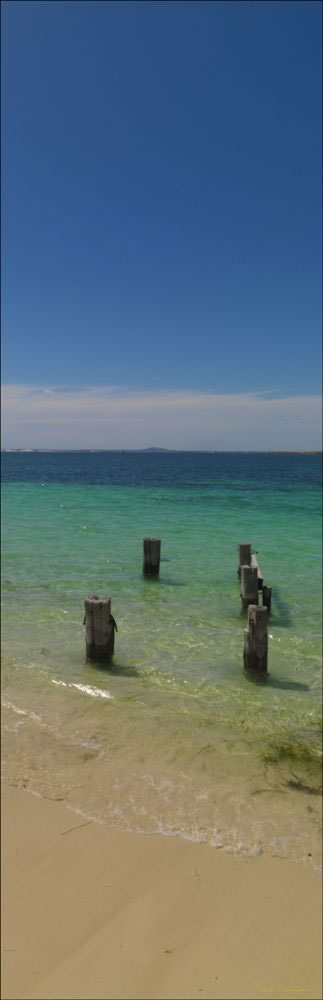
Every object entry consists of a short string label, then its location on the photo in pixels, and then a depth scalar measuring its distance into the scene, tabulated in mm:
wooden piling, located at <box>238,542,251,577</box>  15453
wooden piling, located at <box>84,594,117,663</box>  9430
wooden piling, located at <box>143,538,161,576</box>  16500
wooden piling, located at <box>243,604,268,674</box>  9133
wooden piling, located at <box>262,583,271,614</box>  12742
